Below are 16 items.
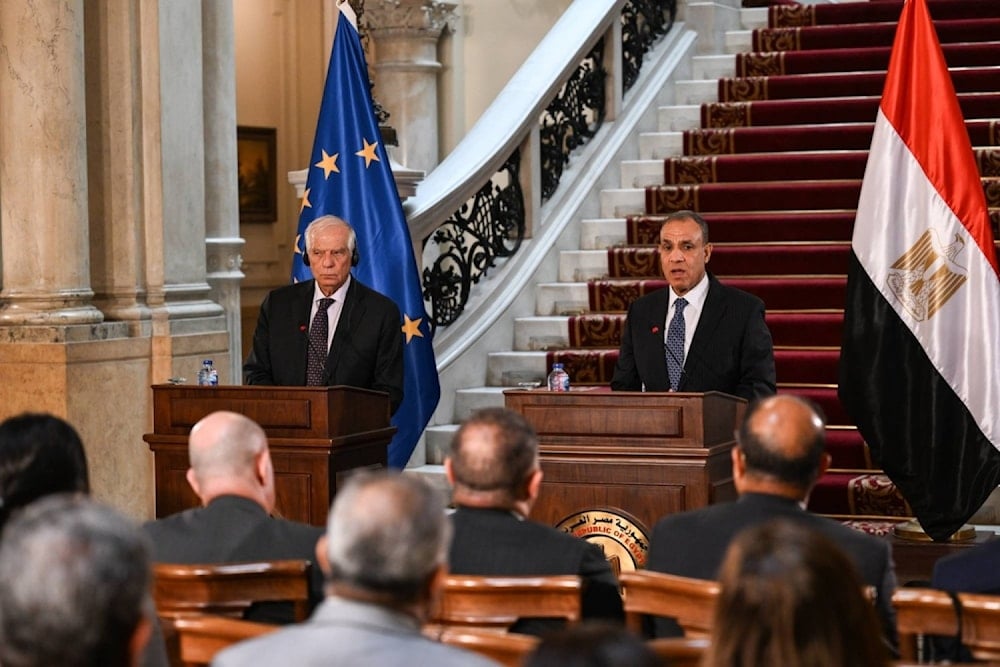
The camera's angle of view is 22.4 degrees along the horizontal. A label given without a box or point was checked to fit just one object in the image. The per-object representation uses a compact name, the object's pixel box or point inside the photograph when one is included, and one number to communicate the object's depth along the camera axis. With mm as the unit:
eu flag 10620
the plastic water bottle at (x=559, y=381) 8276
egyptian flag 9511
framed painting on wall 20529
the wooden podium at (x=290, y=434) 7950
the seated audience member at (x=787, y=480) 5187
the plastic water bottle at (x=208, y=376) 8601
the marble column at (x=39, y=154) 10361
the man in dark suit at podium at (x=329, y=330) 8794
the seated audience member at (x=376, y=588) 3478
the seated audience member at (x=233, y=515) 5542
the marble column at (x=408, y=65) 18902
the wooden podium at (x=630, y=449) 7655
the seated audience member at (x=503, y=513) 5214
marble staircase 12332
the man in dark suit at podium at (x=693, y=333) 8692
